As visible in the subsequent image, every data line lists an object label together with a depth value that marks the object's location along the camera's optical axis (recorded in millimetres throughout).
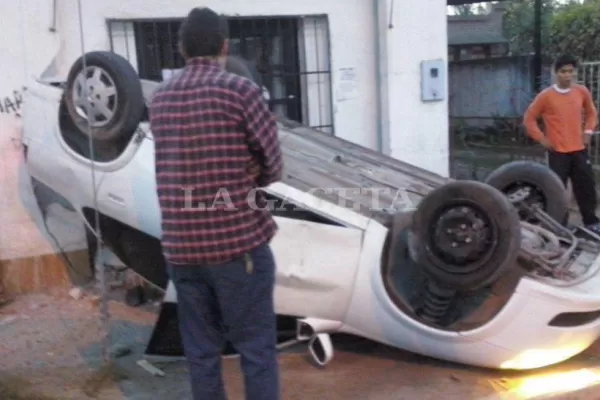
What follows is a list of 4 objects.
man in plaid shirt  2855
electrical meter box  7281
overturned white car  3725
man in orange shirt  6605
